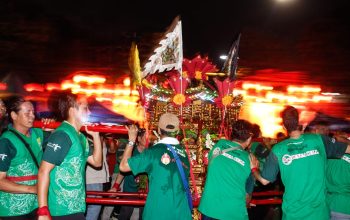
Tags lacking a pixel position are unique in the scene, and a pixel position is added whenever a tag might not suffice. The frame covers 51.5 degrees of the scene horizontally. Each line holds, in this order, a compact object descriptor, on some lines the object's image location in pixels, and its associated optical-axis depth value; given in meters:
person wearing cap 4.27
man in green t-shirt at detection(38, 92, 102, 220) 3.45
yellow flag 6.05
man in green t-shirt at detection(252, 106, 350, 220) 4.28
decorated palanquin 5.89
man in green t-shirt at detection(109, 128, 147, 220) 6.45
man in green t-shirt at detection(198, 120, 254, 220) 4.50
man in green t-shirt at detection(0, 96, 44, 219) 3.90
